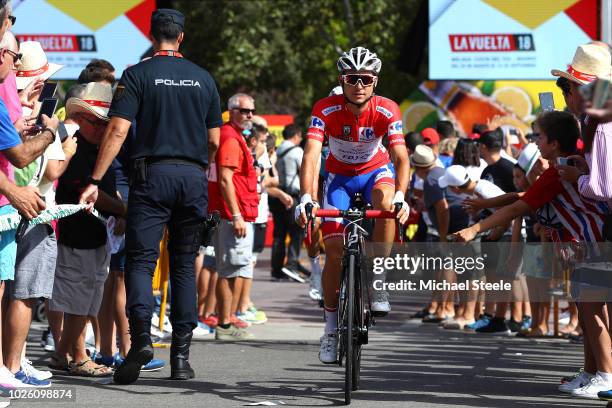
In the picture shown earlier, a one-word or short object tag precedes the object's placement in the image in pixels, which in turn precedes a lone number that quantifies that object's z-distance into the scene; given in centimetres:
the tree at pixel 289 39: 4191
